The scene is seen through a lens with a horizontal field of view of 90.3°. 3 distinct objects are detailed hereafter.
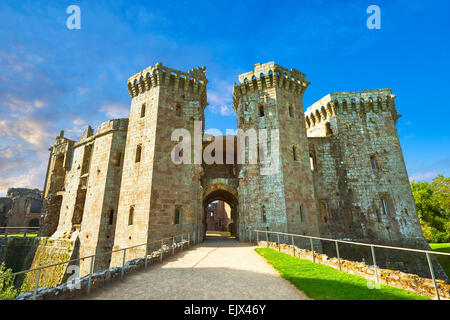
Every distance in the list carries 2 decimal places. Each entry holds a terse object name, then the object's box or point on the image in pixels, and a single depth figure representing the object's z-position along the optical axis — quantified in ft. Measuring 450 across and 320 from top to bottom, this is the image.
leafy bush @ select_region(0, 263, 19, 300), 49.12
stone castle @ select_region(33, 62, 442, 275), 60.95
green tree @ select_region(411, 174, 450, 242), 107.55
